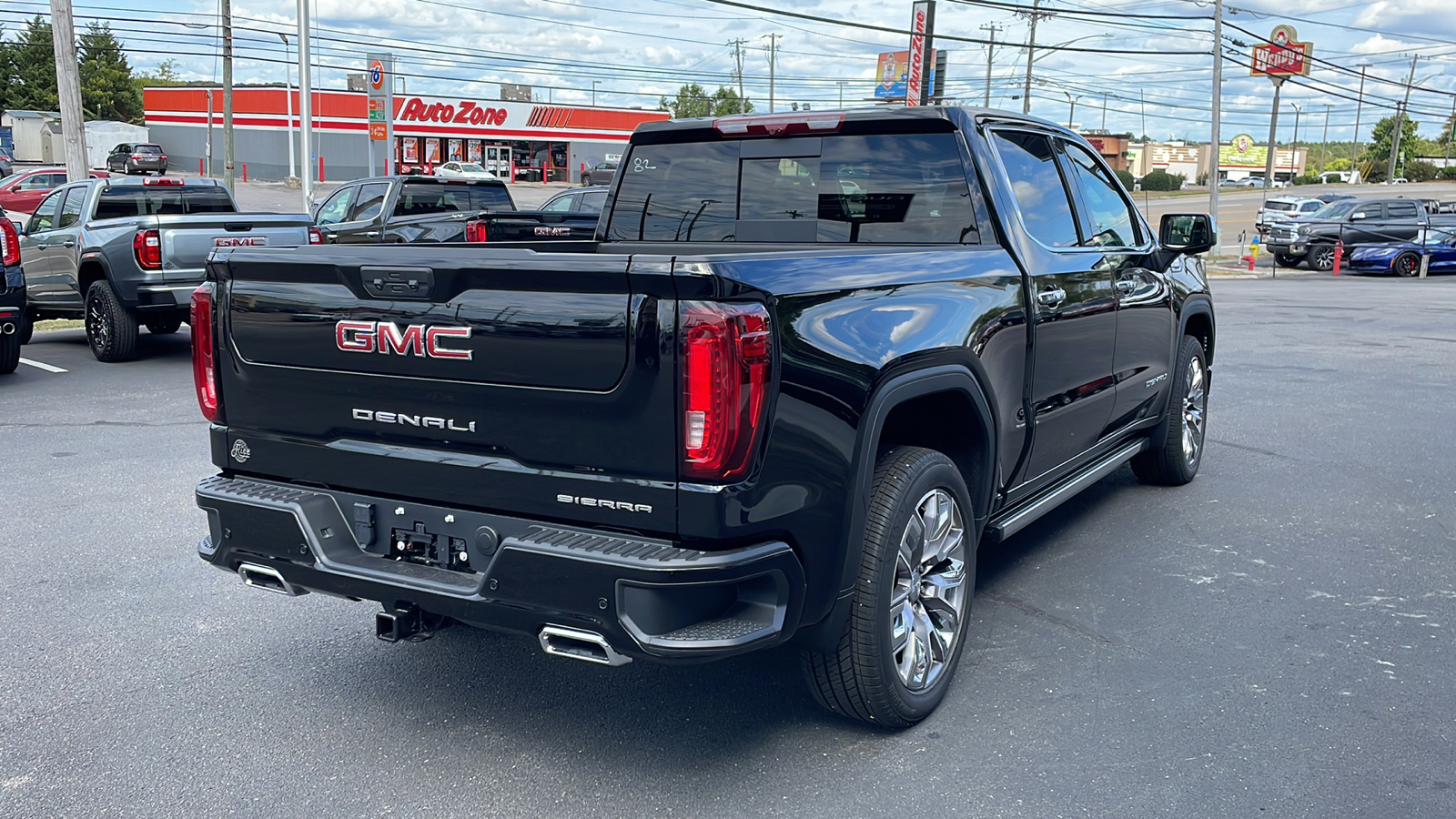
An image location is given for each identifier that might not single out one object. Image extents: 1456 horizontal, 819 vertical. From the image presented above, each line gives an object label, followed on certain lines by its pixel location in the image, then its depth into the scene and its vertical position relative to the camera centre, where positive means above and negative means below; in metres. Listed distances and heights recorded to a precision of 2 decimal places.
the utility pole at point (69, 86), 17.55 +1.26
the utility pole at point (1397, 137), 85.89 +5.99
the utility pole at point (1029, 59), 62.68 +7.64
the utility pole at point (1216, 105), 32.28 +2.92
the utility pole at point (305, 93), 25.23 +1.87
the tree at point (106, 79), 86.56 +7.05
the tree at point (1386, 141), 106.72 +7.05
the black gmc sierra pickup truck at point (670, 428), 3.01 -0.66
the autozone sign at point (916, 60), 34.47 +4.32
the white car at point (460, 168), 58.92 +0.92
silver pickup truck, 11.21 -0.69
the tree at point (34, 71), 83.69 +7.05
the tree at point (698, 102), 103.88 +8.17
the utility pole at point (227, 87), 39.09 +3.10
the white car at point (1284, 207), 41.22 +0.31
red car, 32.03 -0.46
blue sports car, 28.66 -0.81
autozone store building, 70.06 +3.13
